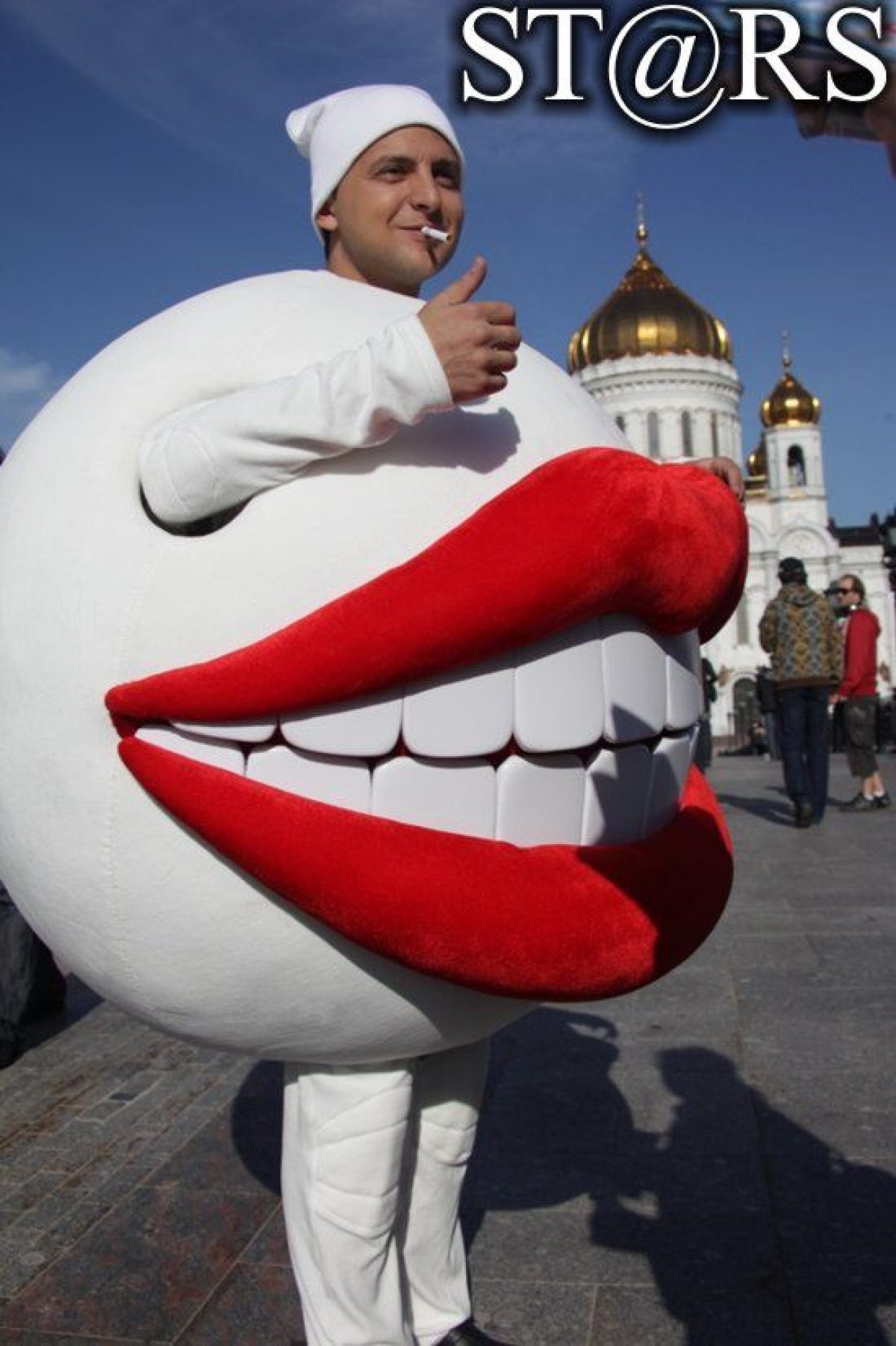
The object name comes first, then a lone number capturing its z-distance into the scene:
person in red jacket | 10.50
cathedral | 50.22
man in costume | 1.95
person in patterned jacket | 9.33
